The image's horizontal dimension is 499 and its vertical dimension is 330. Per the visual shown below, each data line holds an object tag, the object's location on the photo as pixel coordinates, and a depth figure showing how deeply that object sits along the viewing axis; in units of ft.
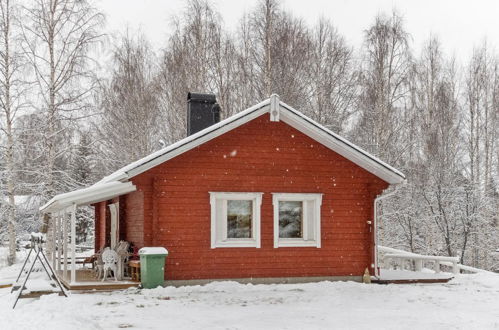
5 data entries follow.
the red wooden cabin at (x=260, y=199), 43.45
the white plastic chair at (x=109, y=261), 44.33
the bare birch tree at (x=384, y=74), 81.61
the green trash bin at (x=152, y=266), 41.39
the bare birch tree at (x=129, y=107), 88.48
